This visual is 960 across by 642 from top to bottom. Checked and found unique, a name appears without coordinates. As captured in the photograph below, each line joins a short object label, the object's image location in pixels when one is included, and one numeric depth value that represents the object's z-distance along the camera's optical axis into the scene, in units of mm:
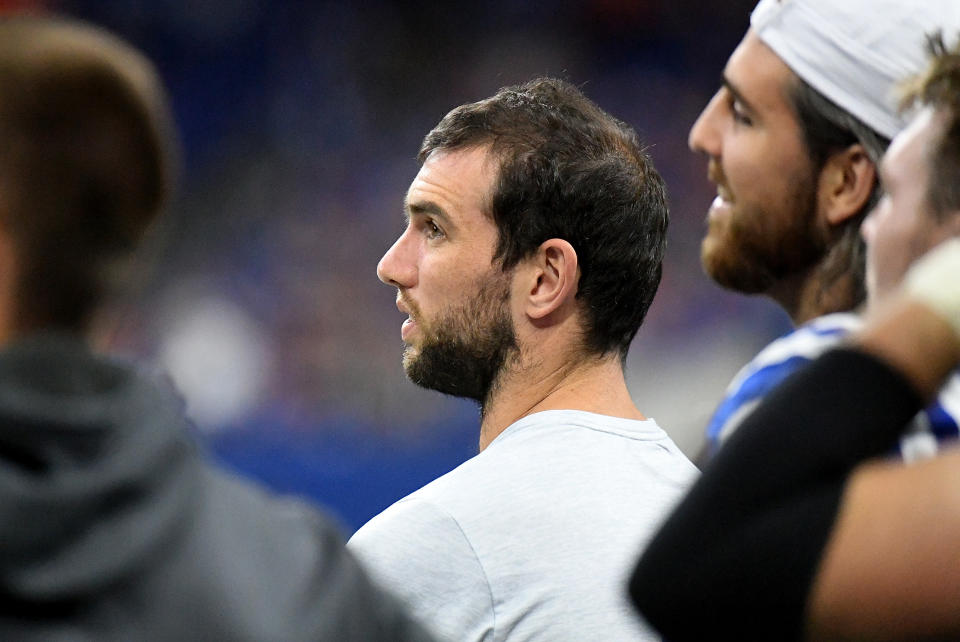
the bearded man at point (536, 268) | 5817
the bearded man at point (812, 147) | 5609
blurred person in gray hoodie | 4116
